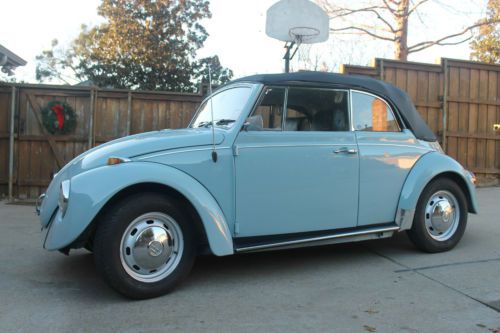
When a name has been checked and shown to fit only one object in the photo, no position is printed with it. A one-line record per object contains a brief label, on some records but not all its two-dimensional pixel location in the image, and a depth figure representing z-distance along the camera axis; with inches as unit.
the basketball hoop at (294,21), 389.4
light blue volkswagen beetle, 140.3
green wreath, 358.3
